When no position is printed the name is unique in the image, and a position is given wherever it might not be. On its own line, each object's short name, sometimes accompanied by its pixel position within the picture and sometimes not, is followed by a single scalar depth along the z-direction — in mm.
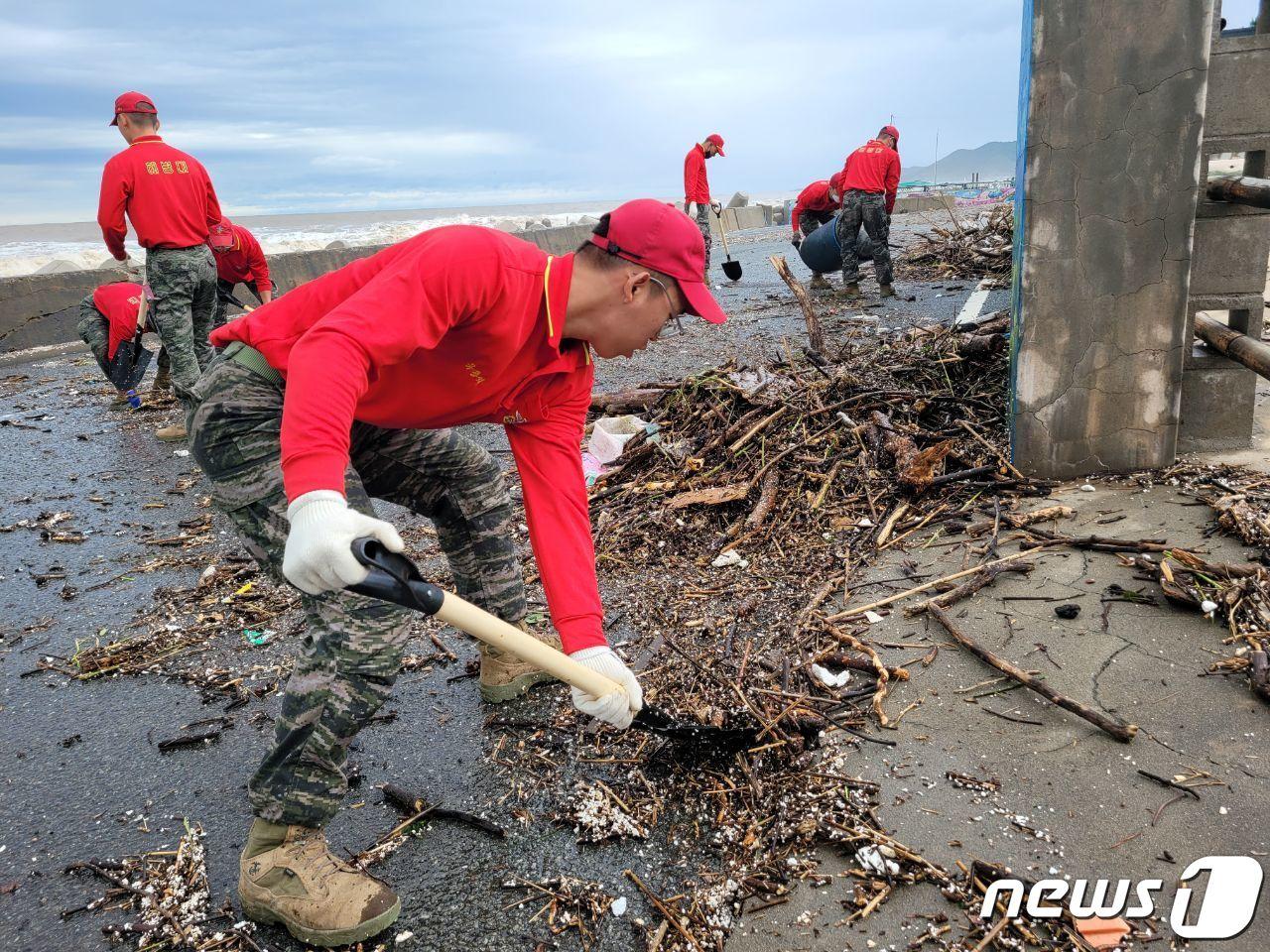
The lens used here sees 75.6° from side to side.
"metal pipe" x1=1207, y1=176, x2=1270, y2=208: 3389
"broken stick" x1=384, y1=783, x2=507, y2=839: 2533
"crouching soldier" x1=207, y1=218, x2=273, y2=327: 8430
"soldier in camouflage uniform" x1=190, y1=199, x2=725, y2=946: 1985
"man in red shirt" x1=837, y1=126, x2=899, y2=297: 10961
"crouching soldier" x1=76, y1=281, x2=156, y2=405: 8102
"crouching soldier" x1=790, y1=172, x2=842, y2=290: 12914
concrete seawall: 12219
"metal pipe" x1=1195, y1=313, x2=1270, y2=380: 3565
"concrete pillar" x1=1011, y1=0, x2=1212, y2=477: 3600
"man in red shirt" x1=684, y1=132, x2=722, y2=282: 13867
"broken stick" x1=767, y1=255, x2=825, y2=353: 5973
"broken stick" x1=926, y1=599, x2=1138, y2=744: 2471
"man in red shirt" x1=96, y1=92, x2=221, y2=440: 6887
